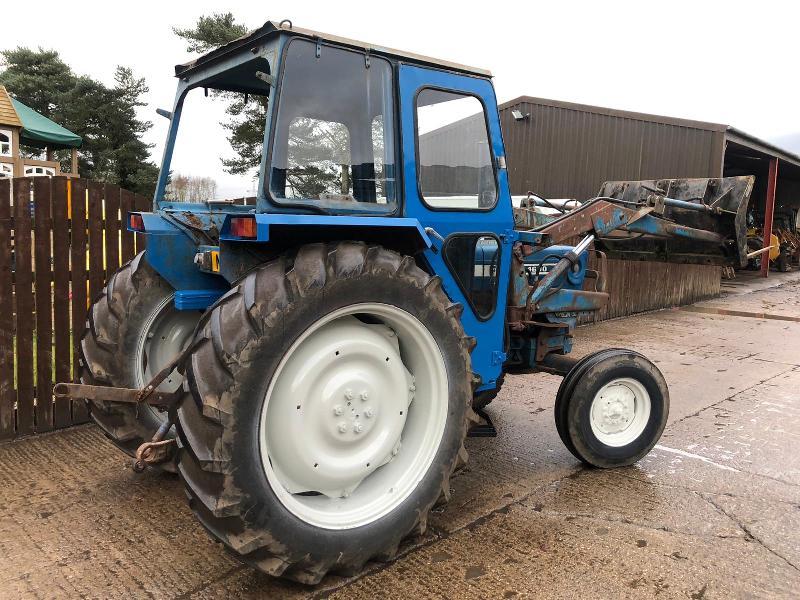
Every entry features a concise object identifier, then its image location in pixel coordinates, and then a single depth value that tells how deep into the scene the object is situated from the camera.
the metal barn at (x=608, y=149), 15.66
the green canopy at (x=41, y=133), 18.56
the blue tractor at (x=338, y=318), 2.26
